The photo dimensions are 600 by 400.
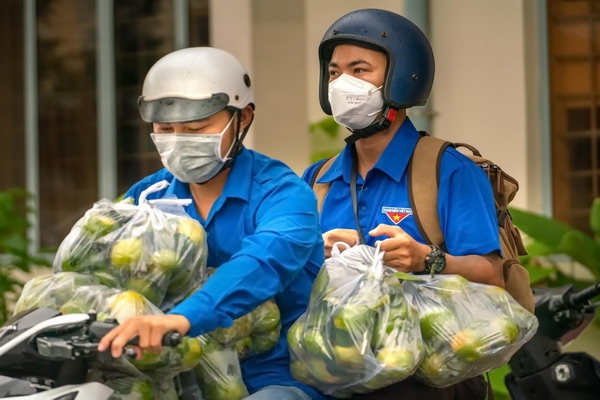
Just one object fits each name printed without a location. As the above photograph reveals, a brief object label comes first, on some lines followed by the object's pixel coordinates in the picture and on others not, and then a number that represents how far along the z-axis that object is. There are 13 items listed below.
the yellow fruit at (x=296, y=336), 7.41
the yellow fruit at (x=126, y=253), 7.11
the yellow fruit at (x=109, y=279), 7.14
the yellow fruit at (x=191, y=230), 7.25
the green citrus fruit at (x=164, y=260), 7.12
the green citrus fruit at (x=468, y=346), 7.45
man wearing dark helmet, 8.05
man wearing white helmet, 7.19
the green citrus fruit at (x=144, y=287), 7.11
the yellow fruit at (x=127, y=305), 6.82
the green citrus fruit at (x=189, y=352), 6.90
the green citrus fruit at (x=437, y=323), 7.50
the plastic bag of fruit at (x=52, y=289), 6.98
